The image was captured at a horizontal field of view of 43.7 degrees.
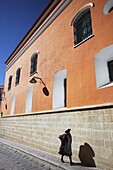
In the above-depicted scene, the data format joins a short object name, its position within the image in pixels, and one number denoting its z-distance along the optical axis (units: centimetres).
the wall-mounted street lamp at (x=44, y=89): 772
